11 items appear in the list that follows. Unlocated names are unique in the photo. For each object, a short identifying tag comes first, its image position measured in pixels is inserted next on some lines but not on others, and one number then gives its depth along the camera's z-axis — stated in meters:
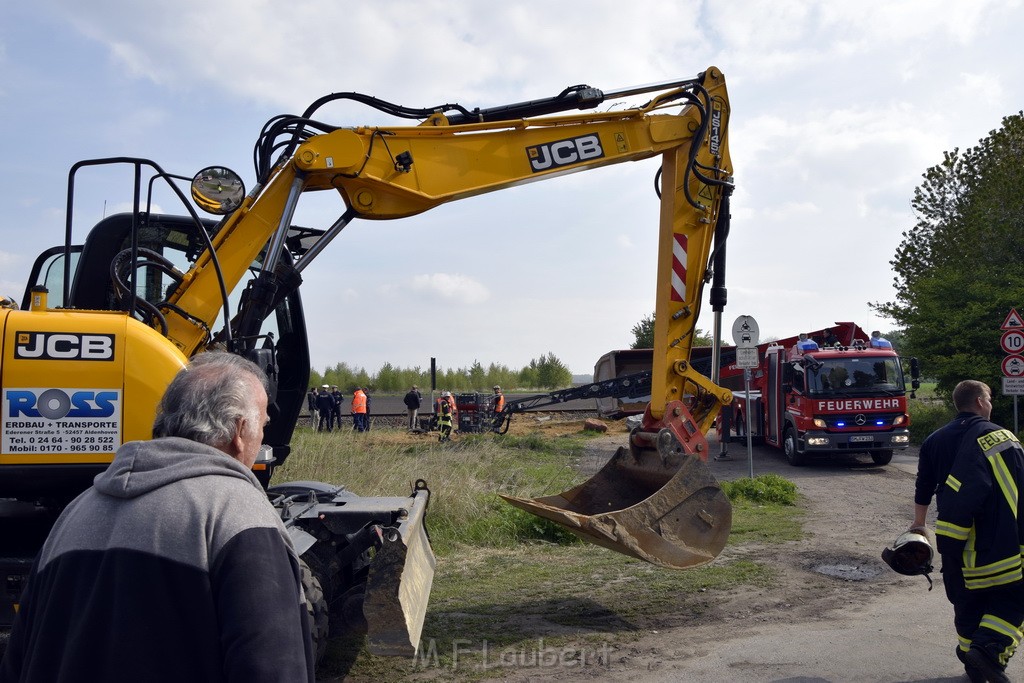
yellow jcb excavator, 4.58
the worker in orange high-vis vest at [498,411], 26.72
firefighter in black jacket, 4.91
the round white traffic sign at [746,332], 14.23
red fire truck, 16.55
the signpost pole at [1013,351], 15.96
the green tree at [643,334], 48.56
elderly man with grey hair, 1.86
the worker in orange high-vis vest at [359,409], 27.89
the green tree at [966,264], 22.00
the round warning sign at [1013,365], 16.06
